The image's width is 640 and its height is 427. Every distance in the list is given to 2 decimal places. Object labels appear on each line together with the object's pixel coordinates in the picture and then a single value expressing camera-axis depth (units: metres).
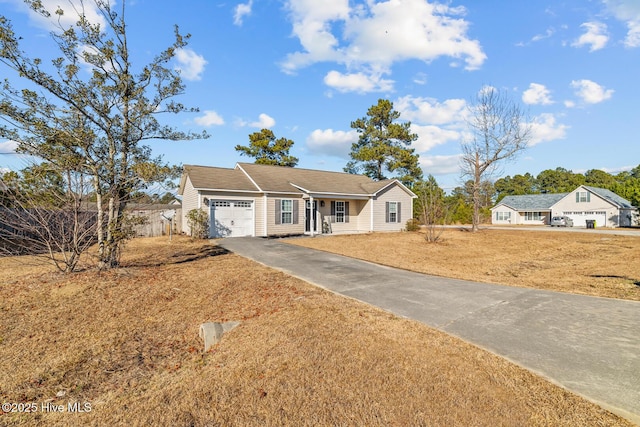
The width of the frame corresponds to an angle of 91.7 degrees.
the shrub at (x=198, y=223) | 15.33
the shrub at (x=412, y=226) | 22.98
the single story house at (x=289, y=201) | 16.56
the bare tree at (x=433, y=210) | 16.69
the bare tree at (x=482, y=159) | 23.97
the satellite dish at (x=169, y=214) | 18.98
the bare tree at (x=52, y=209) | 6.88
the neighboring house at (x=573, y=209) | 36.50
